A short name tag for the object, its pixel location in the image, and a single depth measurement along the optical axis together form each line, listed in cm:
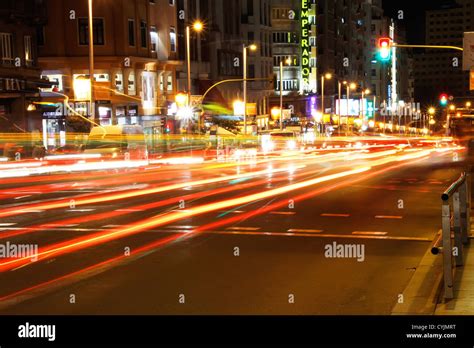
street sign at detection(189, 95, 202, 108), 5250
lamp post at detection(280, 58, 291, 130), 10425
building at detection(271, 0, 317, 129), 10106
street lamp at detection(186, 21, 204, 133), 4809
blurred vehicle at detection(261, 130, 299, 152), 5359
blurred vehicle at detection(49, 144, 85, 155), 3770
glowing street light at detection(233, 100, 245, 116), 6848
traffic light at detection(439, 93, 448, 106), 5250
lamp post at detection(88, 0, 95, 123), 3490
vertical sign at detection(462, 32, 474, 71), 1850
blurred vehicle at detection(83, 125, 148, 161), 3653
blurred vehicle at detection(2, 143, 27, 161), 3666
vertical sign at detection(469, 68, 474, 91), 2044
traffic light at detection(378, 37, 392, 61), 2961
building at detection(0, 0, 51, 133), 4216
